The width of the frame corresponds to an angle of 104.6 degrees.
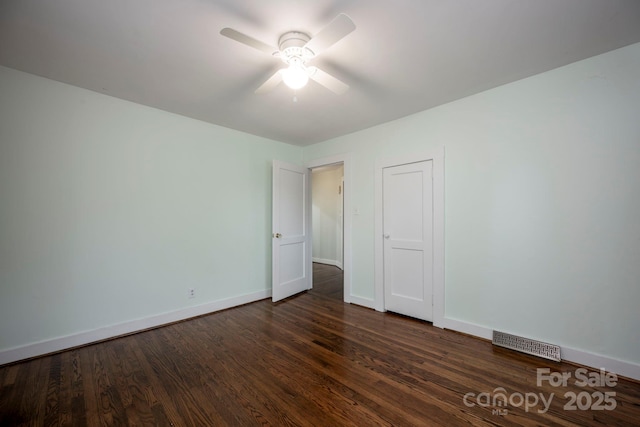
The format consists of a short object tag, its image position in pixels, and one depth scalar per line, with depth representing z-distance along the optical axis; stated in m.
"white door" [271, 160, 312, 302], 3.75
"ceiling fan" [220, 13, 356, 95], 1.40
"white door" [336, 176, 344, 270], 6.20
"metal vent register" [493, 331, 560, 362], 2.15
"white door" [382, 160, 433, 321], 2.97
